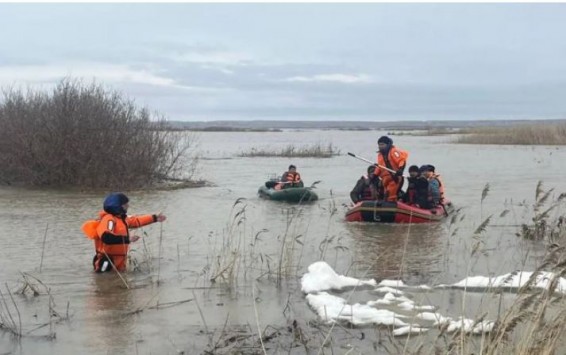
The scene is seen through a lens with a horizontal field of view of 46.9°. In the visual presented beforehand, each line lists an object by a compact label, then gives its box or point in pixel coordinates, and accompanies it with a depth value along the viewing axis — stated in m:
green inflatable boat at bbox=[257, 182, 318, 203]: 16.84
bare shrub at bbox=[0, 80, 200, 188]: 20.55
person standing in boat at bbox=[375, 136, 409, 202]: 13.15
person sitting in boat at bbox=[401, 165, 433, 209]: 13.76
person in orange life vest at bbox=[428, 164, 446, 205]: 14.20
